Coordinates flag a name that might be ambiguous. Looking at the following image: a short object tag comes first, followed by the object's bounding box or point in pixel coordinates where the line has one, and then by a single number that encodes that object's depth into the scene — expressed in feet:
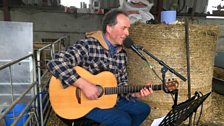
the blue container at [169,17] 7.71
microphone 4.74
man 5.11
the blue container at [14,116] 5.83
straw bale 7.53
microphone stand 4.64
